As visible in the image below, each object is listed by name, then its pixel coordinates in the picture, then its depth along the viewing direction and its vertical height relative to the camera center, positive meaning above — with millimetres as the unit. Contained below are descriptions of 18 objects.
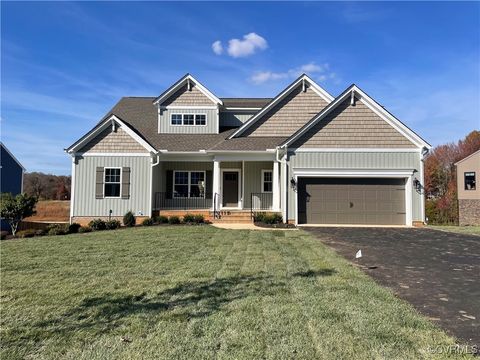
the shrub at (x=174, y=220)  14789 -862
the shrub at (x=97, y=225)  14031 -1049
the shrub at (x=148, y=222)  14734 -954
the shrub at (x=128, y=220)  15023 -889
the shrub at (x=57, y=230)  12900 -1169
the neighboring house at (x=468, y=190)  33500 +1248
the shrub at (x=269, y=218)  14500 -735
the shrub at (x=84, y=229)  13287 -1175
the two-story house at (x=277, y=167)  14914 +1582
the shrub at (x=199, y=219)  14792 -807
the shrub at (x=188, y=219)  14797 -810
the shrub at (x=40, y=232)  12773 -1246
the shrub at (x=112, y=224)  14281 -1038
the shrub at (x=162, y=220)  14992 -874
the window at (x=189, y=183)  17969 +891
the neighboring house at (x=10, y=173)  21875 +1709
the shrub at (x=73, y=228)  13248 -1134
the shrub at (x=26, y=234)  12633 -1297
